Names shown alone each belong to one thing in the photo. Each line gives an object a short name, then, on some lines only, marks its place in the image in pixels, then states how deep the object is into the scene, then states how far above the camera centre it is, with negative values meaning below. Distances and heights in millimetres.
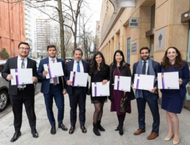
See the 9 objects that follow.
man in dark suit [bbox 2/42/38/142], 3256 -599
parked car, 5469 -1078
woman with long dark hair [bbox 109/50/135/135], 3379 -335
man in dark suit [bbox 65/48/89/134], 3573 -602
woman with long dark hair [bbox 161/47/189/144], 2934 -499
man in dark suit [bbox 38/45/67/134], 3562 -582
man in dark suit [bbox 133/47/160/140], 3211 -607
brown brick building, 31250 +8906
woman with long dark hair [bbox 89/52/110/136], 3464 -244
